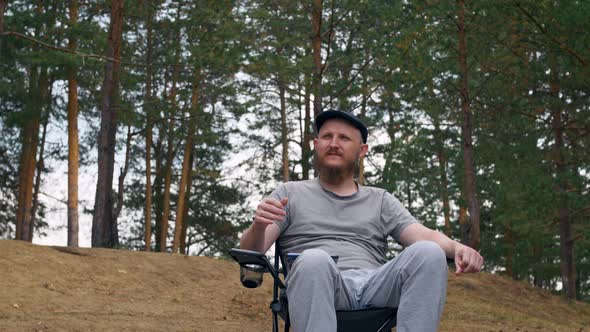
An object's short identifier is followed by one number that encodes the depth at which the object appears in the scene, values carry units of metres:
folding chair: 2.80
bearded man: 2.65
